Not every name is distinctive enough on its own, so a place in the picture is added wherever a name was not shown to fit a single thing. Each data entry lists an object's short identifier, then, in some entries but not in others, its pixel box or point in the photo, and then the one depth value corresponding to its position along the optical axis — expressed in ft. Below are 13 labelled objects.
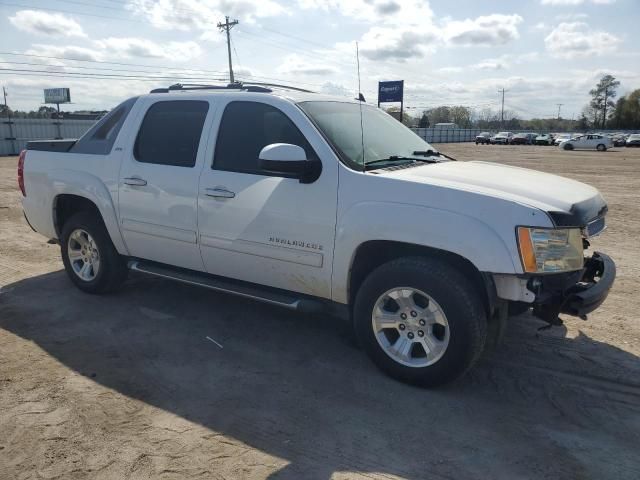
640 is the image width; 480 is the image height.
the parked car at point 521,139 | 203.72
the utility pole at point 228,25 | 170.91
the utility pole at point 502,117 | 372.91
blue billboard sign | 86.96
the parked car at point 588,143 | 150.51
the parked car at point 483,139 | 209.25
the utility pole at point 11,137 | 96.58
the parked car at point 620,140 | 179.69
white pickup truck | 10.61
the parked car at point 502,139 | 204.72
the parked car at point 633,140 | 170.88
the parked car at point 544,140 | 200.44
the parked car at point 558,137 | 205.67
